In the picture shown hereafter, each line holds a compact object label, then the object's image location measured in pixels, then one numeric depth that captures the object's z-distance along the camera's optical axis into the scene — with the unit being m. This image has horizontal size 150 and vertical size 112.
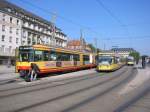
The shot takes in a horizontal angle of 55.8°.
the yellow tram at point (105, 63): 18.29
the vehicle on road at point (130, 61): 38.44
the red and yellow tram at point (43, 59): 12.21
